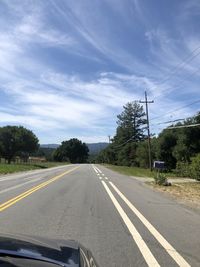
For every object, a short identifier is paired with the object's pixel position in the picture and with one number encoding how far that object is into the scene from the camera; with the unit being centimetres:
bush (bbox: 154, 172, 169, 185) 1319
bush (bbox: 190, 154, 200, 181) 1508
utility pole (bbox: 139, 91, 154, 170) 2673
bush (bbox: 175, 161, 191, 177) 1901
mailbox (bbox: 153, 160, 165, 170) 1505
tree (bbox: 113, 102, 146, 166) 5843
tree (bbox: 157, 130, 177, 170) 3077
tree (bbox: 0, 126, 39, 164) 4921
